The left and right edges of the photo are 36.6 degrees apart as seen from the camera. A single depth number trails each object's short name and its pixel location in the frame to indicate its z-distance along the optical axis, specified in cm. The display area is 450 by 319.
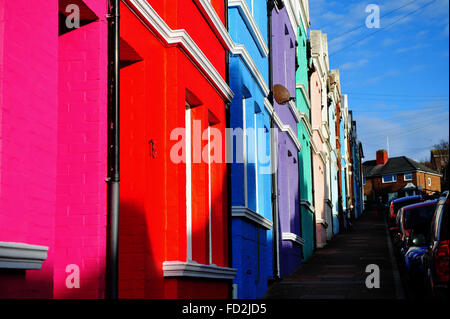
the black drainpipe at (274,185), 1562
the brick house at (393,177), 9469
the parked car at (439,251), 759
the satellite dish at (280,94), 1585
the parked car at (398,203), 2905
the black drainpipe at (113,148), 650
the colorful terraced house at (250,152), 1205
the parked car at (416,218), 2012
